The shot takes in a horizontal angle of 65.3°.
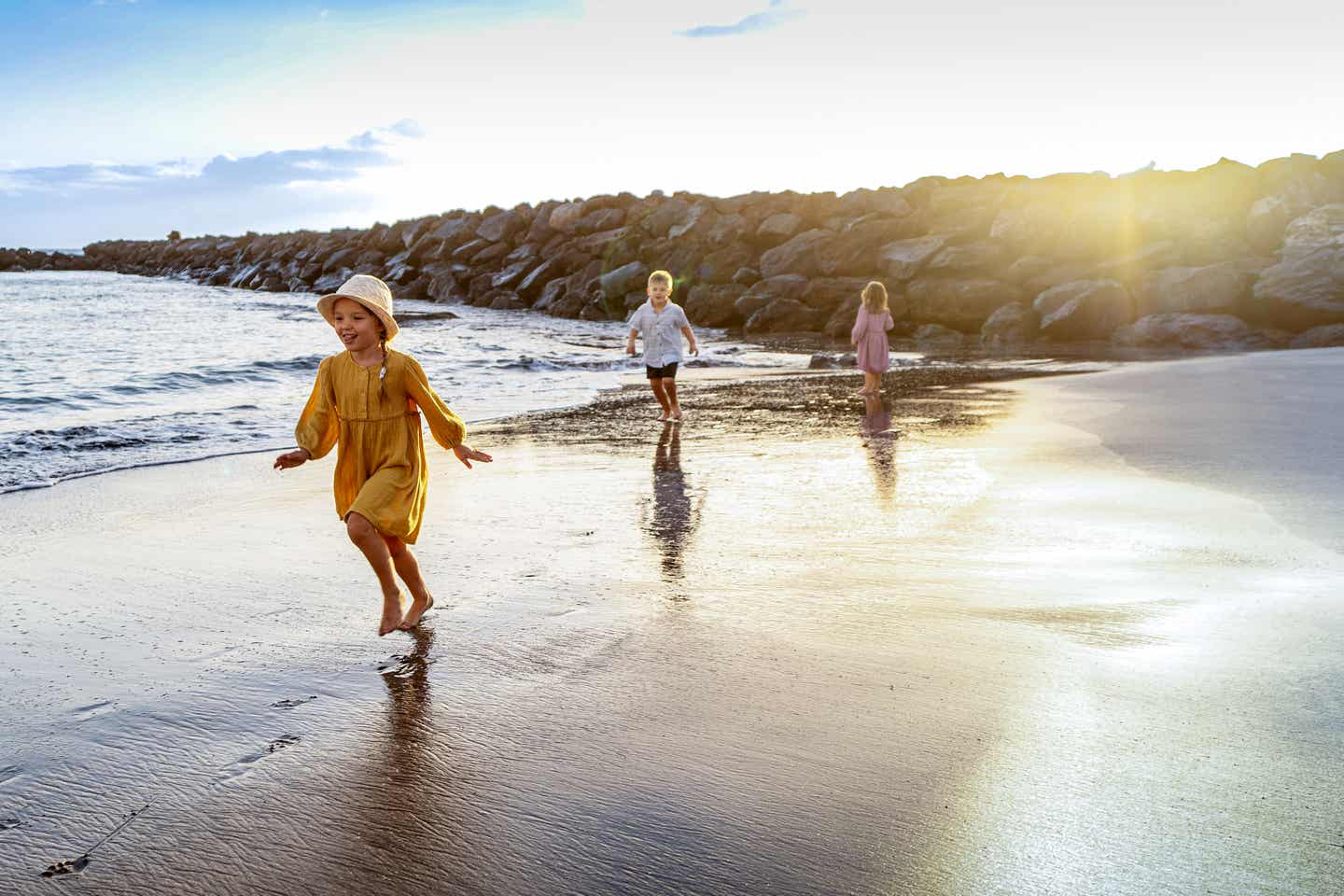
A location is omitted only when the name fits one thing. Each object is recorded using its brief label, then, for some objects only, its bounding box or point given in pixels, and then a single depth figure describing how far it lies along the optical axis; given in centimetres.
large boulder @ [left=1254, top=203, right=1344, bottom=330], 1980
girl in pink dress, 1255
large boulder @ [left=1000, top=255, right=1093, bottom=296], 2423
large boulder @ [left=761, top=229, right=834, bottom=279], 2905
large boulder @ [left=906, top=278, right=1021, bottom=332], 2411
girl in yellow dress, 416
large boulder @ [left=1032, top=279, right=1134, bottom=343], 2119
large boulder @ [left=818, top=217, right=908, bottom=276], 2845
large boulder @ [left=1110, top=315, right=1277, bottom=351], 1919
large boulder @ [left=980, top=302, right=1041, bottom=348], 2230
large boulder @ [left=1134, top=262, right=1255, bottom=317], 2048
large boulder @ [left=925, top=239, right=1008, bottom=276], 2578
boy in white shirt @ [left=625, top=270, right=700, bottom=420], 1075
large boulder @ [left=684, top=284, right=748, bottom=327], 2862
